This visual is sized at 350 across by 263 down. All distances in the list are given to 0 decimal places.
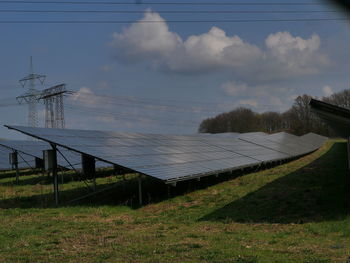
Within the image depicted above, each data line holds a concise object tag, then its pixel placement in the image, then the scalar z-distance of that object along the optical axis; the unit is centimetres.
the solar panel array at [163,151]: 1545
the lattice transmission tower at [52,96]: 6606
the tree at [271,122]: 11800
